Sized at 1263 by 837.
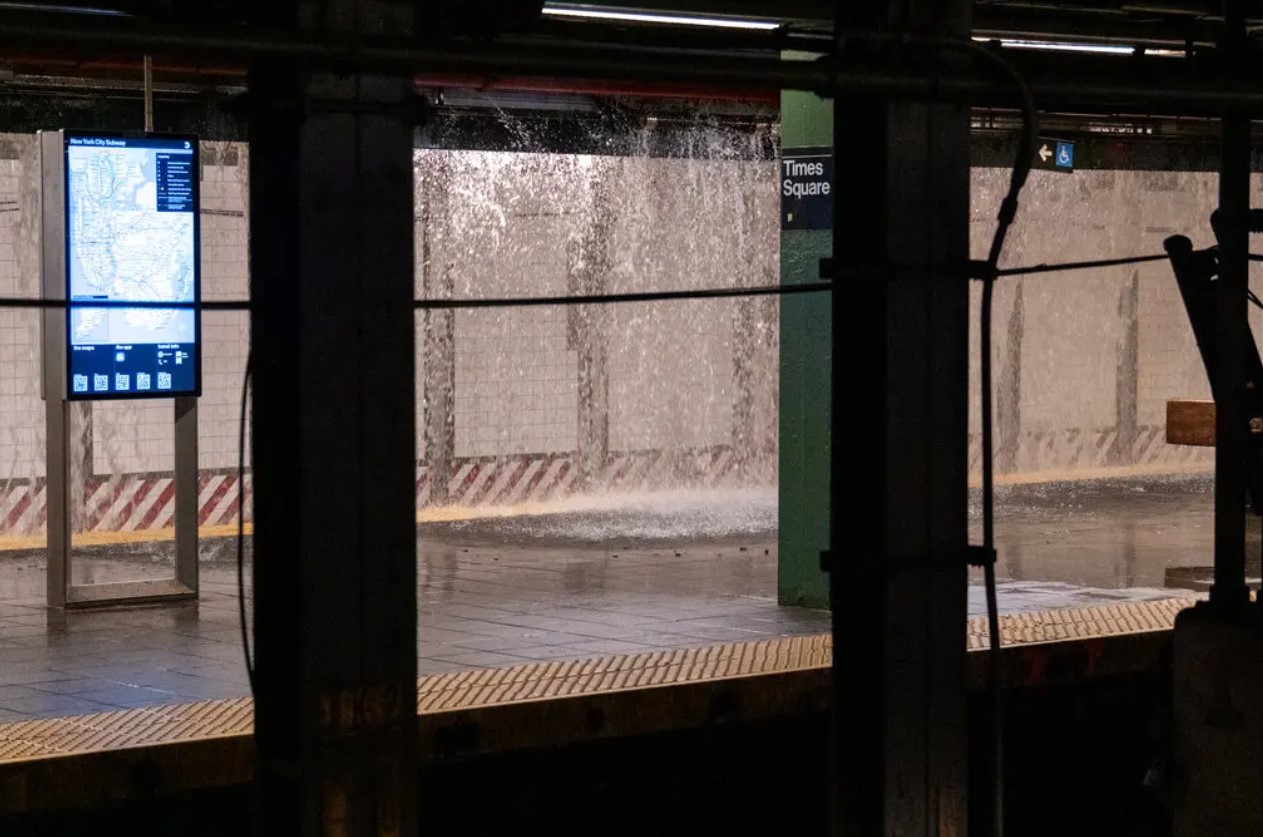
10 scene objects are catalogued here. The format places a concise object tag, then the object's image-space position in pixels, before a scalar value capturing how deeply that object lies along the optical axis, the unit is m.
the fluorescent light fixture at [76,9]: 3.82
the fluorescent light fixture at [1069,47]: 10.12
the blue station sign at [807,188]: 10.02
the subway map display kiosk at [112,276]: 9.89
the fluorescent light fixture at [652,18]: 9.24
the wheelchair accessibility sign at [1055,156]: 15.36
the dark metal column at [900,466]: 4.81
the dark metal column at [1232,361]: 5.69
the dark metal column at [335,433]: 4.25
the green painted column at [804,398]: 10.10
